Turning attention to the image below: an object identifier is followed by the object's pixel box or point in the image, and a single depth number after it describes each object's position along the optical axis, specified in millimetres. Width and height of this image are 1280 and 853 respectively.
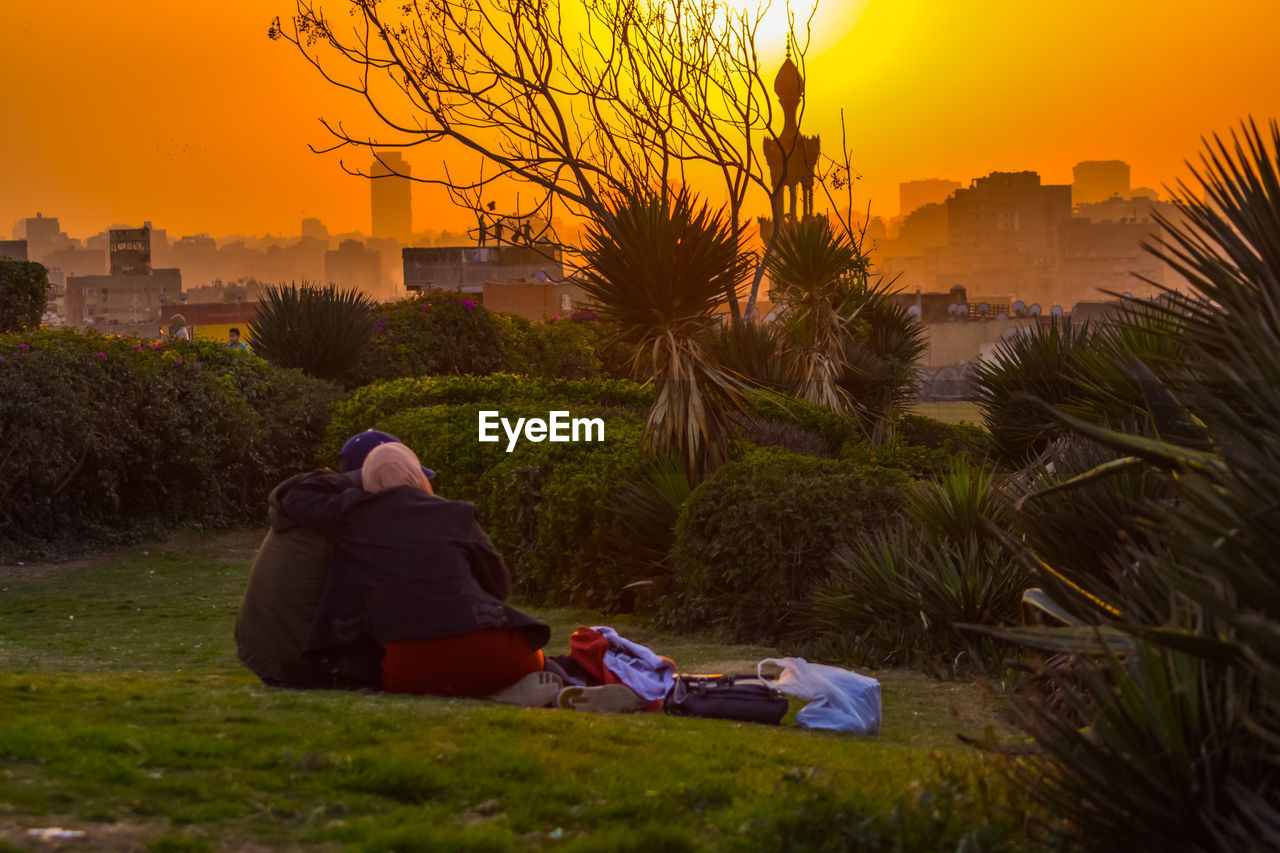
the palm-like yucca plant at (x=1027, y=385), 13227
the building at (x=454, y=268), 78312
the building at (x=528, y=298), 59000
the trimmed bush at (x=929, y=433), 19672
